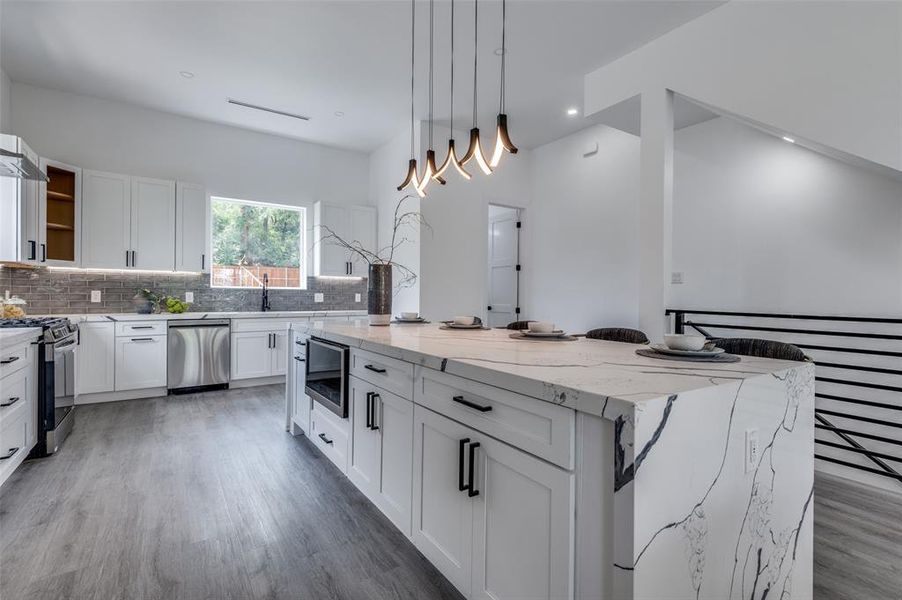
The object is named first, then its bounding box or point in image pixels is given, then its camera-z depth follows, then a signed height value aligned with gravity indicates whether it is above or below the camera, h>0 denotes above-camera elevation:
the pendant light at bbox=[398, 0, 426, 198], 3.11 +0.88
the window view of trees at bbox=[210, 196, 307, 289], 5.36 +0.64
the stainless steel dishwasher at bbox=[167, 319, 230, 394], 4.53 -0.67
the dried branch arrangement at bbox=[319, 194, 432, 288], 5.12 +0.71
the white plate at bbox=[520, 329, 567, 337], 2.21 -0.19
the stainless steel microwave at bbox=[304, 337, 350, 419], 2.33 -0.47
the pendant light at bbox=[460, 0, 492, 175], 2.54 +0.86
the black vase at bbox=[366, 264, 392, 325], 2.91 +0.00
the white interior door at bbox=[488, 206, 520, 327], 6.10 +0.46
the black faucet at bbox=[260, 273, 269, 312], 5.45 -0.07
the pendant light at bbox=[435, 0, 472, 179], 2.76 +0.89
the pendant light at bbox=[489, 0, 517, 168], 2.36 +0.87
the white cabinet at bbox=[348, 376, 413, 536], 1.81 -0.71
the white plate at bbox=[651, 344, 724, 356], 1.51 -0.19
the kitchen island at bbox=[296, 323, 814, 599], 0.96 -0.47
